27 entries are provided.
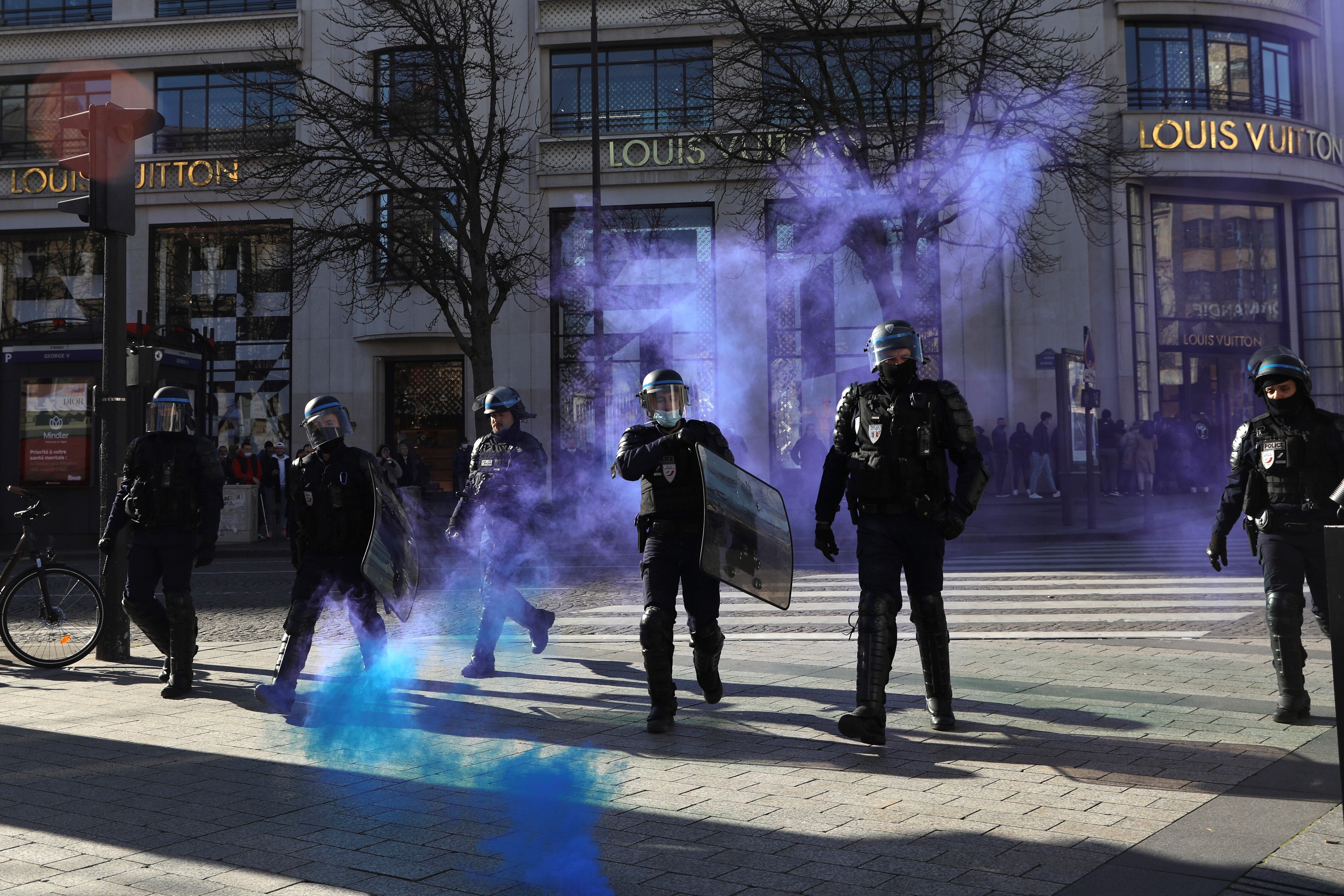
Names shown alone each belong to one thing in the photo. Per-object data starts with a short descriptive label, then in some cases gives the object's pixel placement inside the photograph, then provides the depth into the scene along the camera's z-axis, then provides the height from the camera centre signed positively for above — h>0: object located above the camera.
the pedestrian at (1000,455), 23.03 +0.85
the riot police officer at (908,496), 5.56 +0.02
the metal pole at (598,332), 14.16 +2.11
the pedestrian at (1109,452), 22.81 +0.87
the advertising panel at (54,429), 17.38 +1.20
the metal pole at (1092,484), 17.00 +0.20
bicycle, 8.01 -0.67
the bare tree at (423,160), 18.83 +5.56
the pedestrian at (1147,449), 22.80 +0.93
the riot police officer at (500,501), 7.14 +0.03
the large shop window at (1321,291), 27.16 +4.58
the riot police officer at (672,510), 5.95 -0.03
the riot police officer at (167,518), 7.23 -0.04
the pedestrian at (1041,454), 22.70 +0.85
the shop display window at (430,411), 26.86 +2.14
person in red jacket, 20.17 +0.70
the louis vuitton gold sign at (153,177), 26.97 +7.47
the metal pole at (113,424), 8.05 +0.59
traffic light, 7.98 +2.27
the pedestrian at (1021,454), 23.12 +0.87
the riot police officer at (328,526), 6.58 -0.09
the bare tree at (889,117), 14.66 +4.73
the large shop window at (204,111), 27.11 +8.92
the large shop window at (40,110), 27.55 +9.15
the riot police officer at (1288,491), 5.76 +0.02
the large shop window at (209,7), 27.22 +11.28
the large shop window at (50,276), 27.78 +5.40
